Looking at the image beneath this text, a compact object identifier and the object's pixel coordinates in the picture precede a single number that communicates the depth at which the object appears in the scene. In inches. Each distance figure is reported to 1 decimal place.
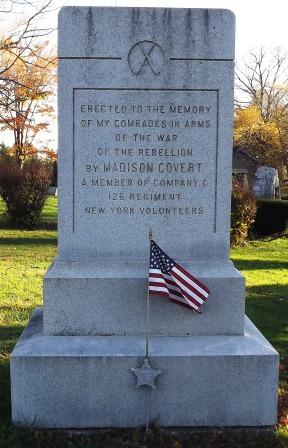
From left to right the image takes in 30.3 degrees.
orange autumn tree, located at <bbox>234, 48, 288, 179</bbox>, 1643.7
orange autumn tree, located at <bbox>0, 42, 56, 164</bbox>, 686.5
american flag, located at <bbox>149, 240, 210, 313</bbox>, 150.3
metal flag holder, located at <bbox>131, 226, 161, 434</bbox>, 148.3
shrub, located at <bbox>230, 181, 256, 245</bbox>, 603.2
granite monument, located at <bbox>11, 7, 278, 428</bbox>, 152.3
